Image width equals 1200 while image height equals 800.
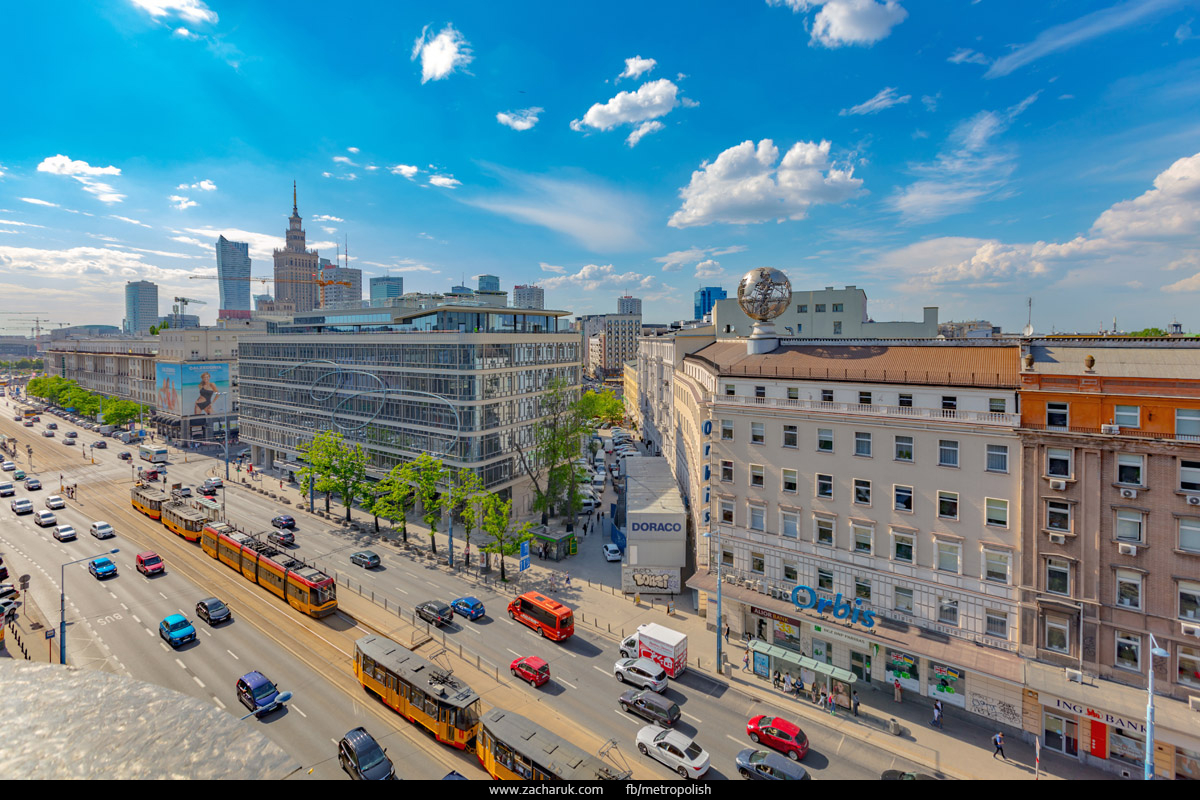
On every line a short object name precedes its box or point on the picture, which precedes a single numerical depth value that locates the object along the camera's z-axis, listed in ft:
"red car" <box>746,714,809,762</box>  99.71
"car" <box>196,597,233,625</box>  140.12
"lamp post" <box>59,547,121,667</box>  118.38
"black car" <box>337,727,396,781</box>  88.22
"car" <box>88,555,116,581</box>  167.32
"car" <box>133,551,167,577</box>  169.68
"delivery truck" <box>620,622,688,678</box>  124.98
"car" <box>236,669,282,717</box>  106.32
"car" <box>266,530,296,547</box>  195.83
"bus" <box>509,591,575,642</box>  138.72
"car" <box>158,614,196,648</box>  129.90
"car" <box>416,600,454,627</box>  143.02
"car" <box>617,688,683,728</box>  106.93
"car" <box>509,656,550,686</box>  118.83
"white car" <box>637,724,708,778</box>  92.26
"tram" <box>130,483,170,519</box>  223.71
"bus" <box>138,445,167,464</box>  328.72
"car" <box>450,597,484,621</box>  148.66
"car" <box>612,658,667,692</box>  118.32
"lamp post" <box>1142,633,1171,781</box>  78.38
